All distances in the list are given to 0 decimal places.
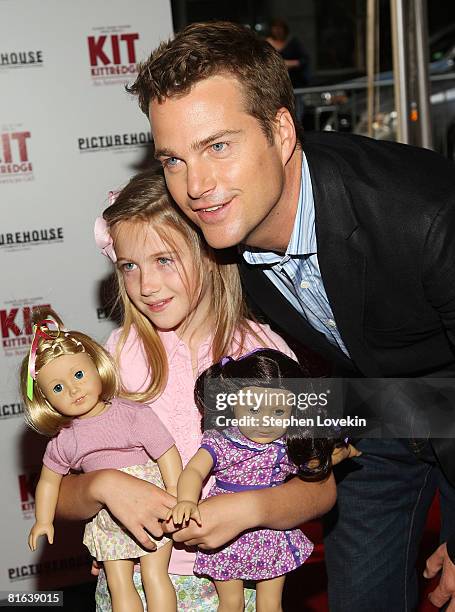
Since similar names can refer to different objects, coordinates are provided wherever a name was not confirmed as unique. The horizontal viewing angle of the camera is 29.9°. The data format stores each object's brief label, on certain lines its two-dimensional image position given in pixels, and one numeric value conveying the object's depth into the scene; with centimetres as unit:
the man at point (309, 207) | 165
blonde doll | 170
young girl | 183
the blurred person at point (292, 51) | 607
